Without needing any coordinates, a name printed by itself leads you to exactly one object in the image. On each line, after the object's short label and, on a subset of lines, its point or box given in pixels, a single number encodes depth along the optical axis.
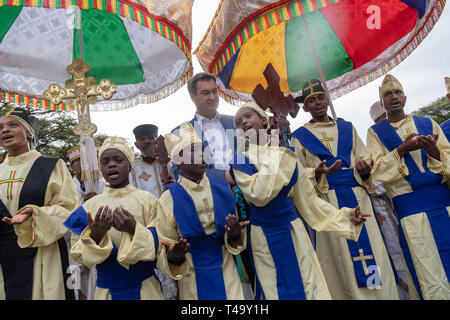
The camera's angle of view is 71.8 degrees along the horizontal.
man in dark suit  3.87
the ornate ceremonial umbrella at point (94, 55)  4.00
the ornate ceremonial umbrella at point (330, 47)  4.89
